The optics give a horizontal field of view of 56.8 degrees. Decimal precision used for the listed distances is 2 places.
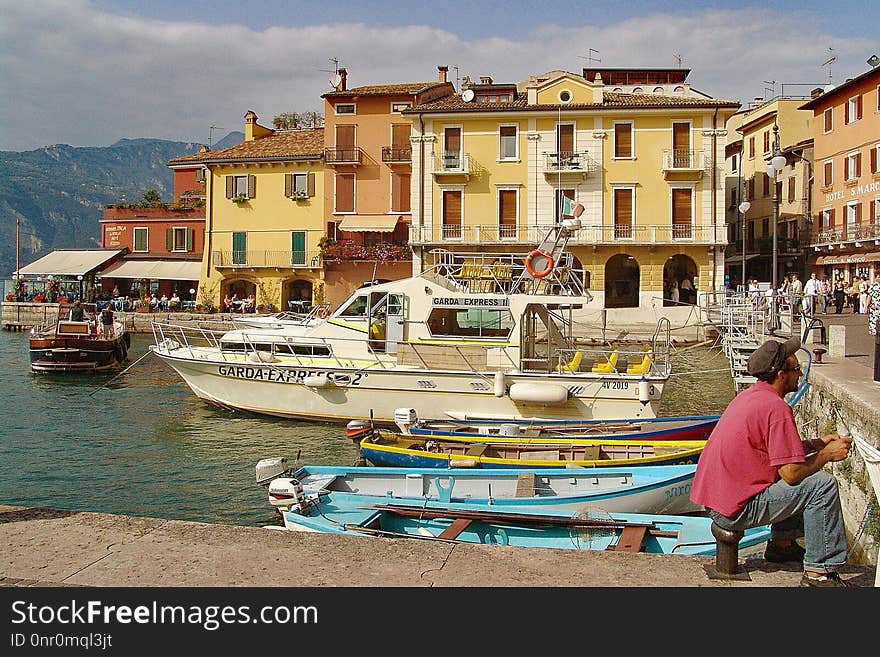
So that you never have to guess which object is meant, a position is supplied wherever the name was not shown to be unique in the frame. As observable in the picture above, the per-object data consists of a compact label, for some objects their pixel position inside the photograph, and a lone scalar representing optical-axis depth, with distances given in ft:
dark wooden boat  88.28
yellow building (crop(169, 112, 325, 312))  148.15
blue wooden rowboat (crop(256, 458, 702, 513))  30.66
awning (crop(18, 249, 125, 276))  160.56
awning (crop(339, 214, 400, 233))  141.49
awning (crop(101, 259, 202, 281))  160.25
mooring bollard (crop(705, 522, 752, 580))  15.25
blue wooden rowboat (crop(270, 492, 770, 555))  25.07
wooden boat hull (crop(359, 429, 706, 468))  35.35
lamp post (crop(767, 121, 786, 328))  66.59
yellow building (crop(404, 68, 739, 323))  125.70
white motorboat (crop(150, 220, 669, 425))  52.06
